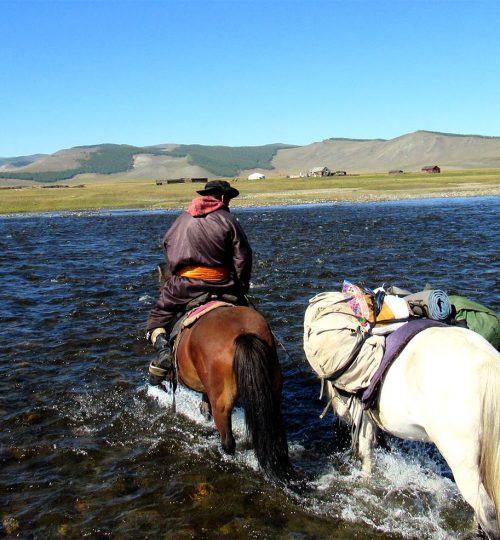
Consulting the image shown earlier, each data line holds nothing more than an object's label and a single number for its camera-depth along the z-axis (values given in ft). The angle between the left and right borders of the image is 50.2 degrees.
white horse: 11.99
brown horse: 15.87
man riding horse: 20.01
